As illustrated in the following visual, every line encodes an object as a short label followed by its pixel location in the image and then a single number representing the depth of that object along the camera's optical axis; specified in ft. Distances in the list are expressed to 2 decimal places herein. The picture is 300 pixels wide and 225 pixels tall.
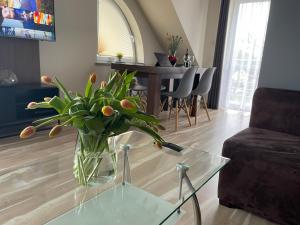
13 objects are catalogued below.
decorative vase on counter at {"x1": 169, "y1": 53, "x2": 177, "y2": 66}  12.13
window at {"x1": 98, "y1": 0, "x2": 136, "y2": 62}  13.43
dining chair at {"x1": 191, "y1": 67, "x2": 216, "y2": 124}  11.79
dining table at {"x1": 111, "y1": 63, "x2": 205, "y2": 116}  9.72
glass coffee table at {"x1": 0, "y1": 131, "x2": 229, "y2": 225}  2.87
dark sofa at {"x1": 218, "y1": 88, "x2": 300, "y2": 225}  4.21
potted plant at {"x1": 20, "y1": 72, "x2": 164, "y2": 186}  2.55
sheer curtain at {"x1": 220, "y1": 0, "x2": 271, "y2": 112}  14.14
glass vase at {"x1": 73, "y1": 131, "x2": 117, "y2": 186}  2.73
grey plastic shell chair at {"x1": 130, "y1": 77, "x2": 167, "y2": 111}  11.74
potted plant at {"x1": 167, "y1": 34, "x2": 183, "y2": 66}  12.17
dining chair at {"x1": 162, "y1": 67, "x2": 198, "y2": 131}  10.32
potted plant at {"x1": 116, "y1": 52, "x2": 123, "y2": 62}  12.71
